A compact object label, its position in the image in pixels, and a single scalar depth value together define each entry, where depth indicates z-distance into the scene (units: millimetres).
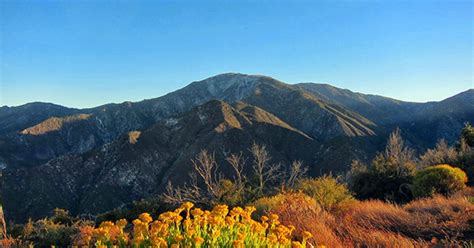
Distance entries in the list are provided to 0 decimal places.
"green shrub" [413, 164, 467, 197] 12141
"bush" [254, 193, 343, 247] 5770
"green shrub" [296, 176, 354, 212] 9992
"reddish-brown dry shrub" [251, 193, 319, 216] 7815
